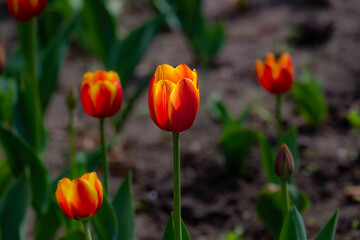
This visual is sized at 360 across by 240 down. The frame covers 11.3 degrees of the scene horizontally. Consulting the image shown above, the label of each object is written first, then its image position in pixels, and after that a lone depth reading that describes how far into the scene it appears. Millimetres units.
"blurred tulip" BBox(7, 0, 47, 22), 2221
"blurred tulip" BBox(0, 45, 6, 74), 2496
